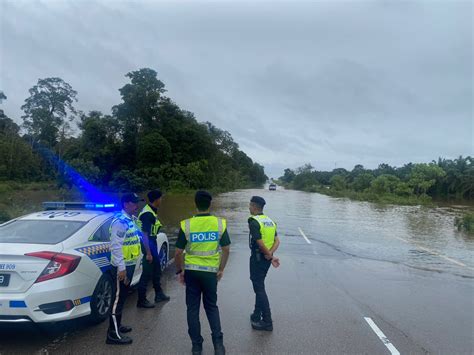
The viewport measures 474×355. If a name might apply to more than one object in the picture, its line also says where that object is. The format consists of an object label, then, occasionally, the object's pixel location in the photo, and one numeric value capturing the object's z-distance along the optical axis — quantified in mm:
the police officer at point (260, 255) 5371
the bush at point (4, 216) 13198
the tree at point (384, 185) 54750
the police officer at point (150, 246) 6188
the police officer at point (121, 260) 4762
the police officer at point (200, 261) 4559
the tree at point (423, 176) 55000
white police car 4445
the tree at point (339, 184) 73625
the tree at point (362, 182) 69938
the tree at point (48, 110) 69875
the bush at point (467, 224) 18981
